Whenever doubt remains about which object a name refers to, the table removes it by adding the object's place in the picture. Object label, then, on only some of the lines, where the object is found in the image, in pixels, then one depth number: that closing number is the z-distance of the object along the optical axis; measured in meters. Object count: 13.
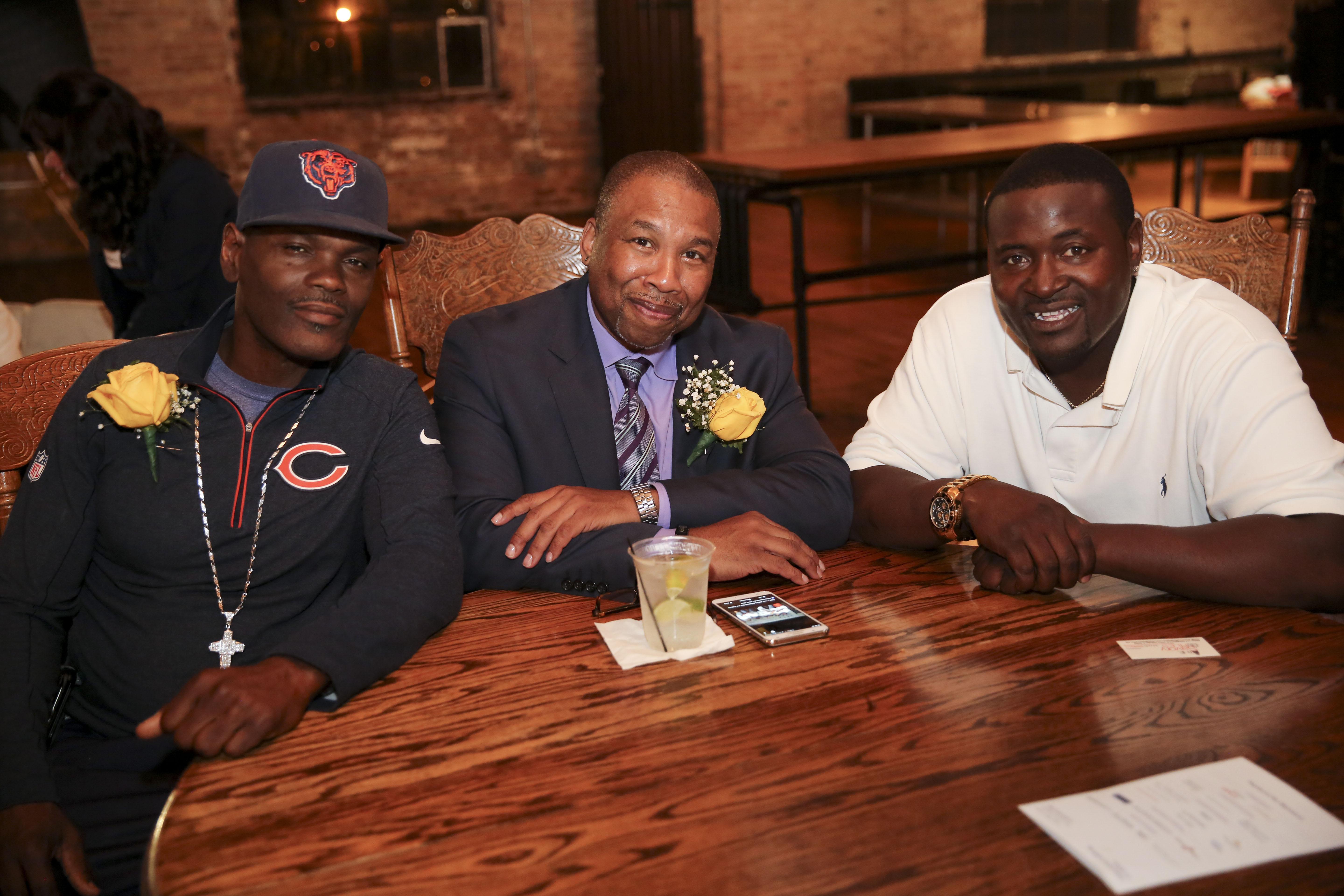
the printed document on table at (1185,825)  0.98
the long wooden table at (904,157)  4.81
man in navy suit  1.76
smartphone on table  1.45
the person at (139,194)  3.44
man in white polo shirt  1.55
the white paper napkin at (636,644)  1.40
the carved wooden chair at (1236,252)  2.53
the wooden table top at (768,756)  1.00
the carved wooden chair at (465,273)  2.74
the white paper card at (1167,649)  1.38
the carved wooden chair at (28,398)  1.91
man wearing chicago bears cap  1.58
